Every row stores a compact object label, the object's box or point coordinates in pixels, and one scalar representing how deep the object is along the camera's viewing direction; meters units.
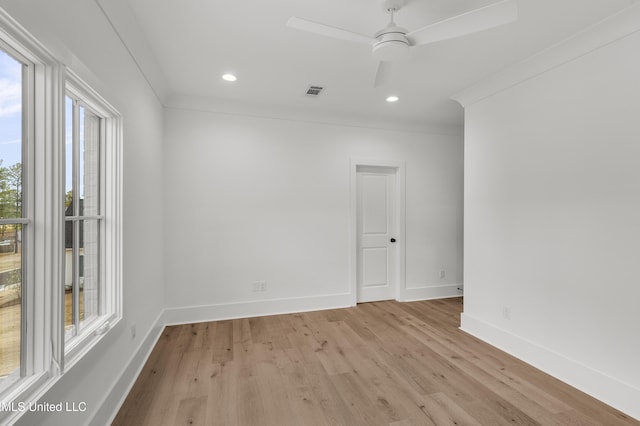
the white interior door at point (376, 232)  4.26
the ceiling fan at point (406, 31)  1.47
